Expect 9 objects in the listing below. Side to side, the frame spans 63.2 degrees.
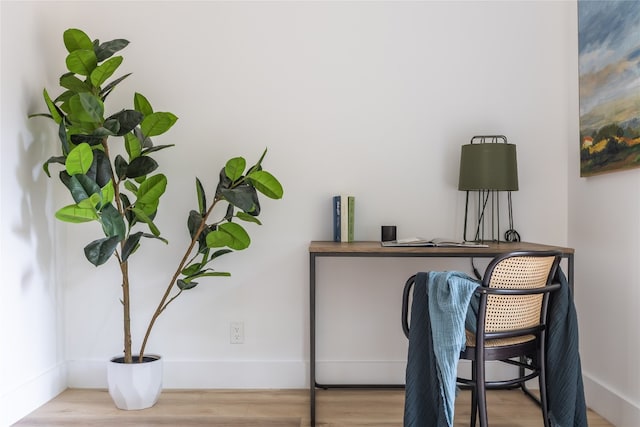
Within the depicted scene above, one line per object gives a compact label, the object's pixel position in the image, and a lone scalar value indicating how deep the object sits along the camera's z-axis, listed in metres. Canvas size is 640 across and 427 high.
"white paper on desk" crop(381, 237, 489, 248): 2.28
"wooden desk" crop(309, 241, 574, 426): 2.14
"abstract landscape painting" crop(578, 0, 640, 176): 2.04
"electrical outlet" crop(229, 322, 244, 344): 2.68
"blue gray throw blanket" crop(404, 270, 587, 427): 1.72
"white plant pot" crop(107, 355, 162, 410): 2.32
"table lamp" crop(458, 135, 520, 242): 2.41
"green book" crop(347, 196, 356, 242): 2.51
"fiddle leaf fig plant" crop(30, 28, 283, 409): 2.12
